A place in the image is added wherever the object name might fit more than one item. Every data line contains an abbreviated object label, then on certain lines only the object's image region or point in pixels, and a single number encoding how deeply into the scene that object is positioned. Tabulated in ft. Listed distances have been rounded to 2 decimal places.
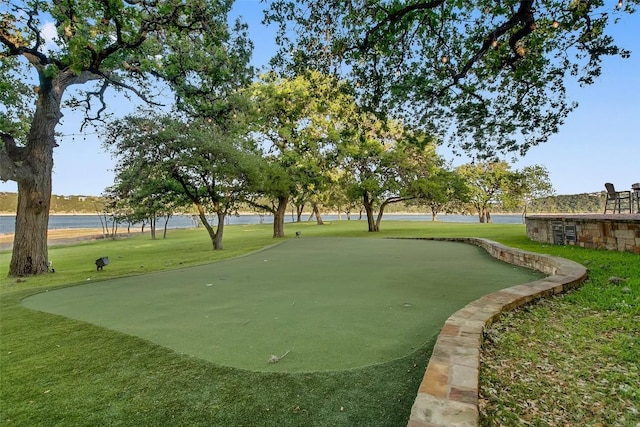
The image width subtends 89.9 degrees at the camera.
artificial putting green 9.75
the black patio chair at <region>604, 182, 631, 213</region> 34.13
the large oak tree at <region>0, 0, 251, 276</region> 23.08
